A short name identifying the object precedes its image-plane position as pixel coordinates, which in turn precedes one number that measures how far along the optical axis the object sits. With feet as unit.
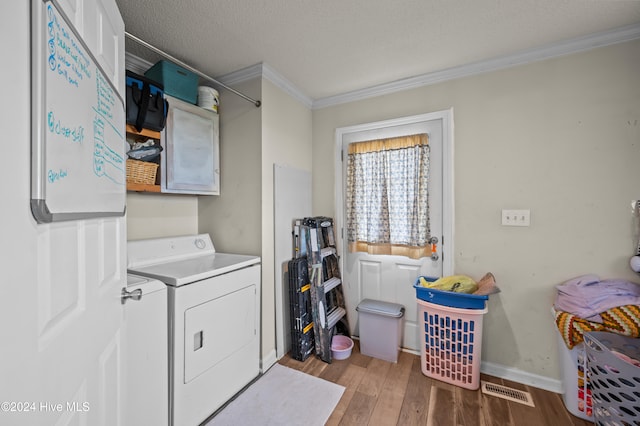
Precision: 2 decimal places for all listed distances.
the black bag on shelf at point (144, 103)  5.53
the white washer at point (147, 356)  4.08
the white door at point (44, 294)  1.49
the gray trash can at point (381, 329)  7.57
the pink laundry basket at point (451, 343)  6.38
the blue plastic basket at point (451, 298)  6.25
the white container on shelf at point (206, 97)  7.29
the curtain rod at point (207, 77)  4.50
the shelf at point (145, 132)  5.64
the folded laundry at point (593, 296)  5.26
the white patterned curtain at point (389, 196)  7.88
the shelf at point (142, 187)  5.71
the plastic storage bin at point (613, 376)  4.23
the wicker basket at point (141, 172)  5.68
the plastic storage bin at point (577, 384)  5.43
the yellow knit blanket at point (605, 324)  4.96
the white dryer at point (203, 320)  4.95
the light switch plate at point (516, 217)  6.70
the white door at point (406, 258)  7.63
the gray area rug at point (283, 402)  5.52
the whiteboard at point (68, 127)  1.74
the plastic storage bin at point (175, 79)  6.33
